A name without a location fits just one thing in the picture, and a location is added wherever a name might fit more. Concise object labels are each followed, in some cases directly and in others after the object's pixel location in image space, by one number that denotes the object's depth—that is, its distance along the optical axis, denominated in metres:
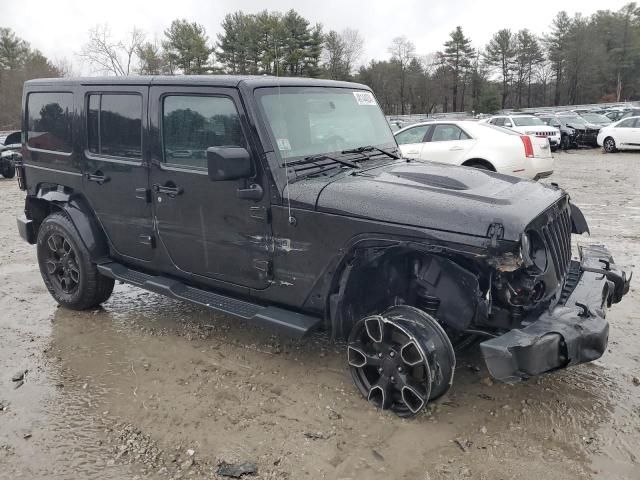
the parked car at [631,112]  27.58
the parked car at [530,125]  20.09
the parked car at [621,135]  19.62
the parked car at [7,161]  16.80
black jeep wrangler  3.09
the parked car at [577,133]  22.38
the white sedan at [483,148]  9.76
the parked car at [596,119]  24.75
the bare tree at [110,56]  38.97
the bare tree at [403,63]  65.31
